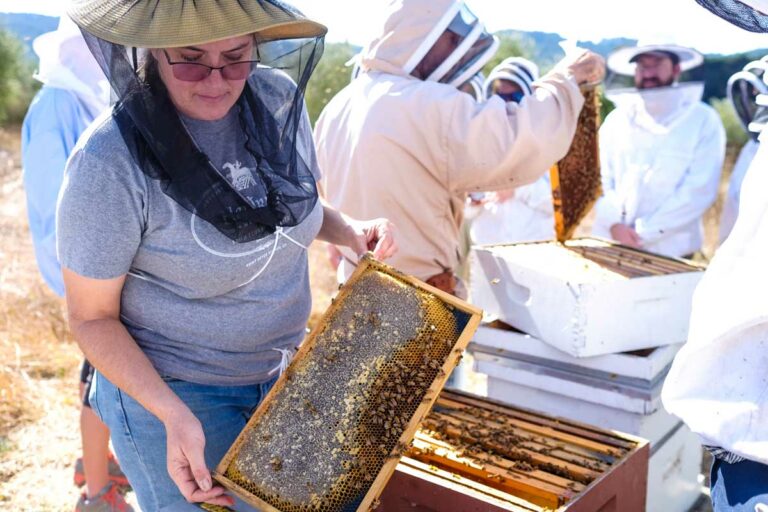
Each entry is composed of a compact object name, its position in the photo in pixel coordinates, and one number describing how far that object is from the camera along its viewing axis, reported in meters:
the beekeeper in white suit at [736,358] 1.60
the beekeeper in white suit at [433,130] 3.20
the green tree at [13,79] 17.62
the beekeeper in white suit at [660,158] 5.19
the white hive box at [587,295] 2.98
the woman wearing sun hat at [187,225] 1.96
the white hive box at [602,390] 3.02
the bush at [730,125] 14.90
